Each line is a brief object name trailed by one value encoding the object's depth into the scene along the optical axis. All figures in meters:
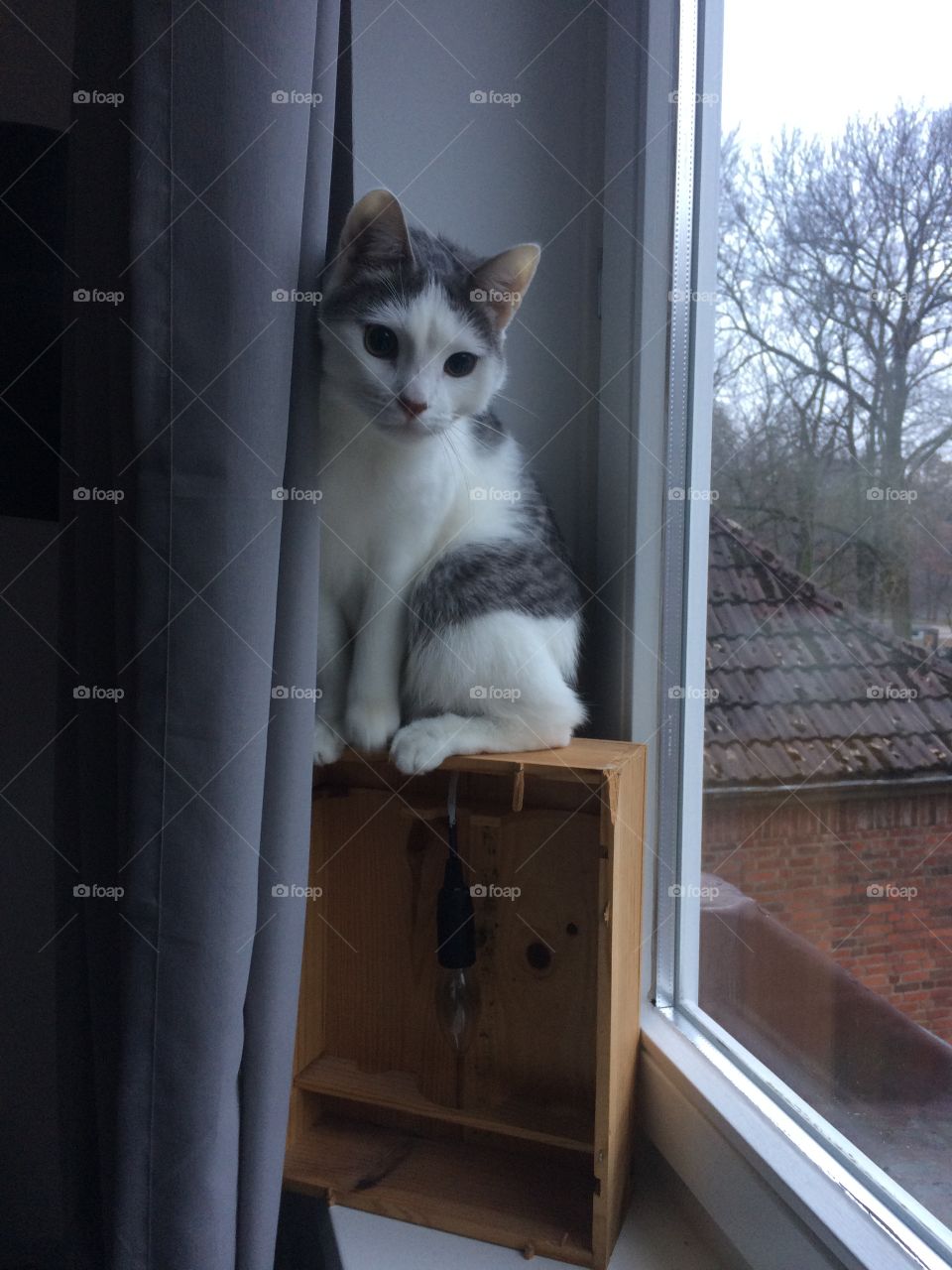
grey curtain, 0.68
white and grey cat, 0.86
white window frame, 0.97
